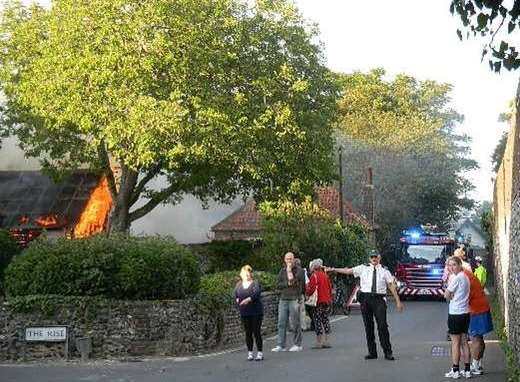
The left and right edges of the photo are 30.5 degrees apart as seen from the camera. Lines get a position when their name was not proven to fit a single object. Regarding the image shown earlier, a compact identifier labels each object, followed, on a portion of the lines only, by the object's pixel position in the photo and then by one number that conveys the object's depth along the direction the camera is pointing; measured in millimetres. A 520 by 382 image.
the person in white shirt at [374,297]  15883
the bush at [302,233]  31891
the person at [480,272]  22031
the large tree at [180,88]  32094
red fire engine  42781
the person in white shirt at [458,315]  13453
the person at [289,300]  18156
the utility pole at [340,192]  41194
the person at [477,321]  13875
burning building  43938
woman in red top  18578
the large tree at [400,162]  59500
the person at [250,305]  16859
